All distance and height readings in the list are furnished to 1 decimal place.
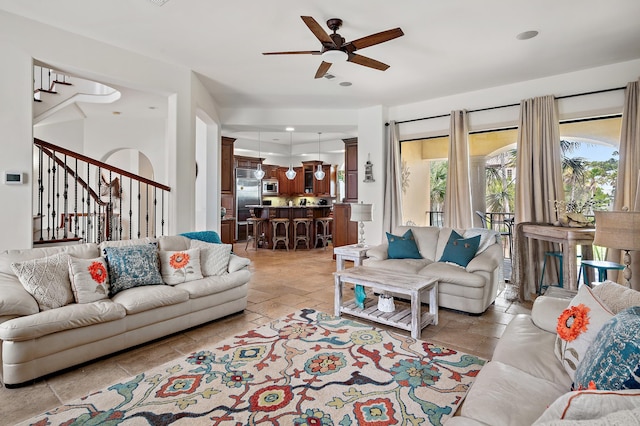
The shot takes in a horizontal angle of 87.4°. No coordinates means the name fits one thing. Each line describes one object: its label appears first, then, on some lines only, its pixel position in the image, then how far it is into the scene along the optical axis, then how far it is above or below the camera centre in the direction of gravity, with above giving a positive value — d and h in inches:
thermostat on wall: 127.6 +11.6
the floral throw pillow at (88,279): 105.2 -23.1
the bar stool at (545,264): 171.9 -29.4
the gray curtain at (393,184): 242.2 +17.4
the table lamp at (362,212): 191.9 -2.4
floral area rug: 75.6 -46.8
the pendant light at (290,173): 411.2 +42.9
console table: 134.4 -14.0
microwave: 442.6 +28.6
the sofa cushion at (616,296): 64.3 -17.8
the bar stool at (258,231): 336.8 -23.4
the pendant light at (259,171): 378.6 +43.8
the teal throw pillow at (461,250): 158.7 -20.6
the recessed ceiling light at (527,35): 136.4 +71.6
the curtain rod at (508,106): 169.3 +60.7
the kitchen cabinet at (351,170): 295.1 +33.5
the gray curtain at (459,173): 212.7 +22.0
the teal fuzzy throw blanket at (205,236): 158.6 -13.7
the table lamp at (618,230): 85.0 -6.0
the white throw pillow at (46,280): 96.8 -21.5
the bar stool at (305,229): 342.0 -23.0
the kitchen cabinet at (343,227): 284.9 -16.4
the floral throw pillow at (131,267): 117.6 -21.4
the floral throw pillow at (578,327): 60.2 -22.6
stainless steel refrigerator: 412.5 +16.8
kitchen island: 341.4 -7.3
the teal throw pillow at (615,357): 41.9 -20.4
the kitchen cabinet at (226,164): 313.4 +41.7
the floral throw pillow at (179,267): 131.5 -23.4
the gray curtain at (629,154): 157.3 +25.4
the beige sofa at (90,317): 86.1 -33.8
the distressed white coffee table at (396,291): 120.1 -34.1
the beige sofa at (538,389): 33.7 -30.7
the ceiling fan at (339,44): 112.6 +59.8
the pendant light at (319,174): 404.5 +40.9
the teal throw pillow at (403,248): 175.2 -21.1
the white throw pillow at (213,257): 144.2 -21.7
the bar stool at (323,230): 354.0 -24.1
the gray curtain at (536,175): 179.2 +18.0
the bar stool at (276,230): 335.0 -23.5
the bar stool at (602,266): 121.6 -21.7
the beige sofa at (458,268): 143.5 -28.1
